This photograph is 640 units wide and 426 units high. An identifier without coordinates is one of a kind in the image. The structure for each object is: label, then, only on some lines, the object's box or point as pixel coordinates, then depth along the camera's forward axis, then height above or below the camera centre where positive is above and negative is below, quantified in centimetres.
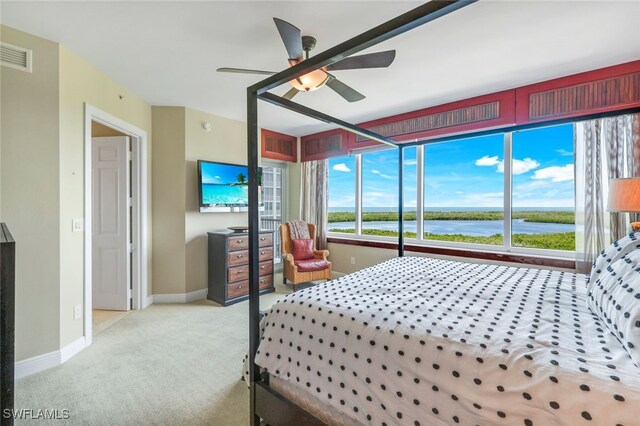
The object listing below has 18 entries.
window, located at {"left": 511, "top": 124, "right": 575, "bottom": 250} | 315 +28
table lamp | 201 +12
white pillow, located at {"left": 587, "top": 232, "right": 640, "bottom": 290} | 152 -23
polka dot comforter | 86 -52
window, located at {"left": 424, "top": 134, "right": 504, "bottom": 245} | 363 +31
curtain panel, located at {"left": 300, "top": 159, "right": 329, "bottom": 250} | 499 +30
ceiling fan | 182 +108
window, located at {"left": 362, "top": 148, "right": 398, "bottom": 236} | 463 +35
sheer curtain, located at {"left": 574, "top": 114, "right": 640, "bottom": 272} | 260 +39
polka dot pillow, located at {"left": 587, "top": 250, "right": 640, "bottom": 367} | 97 -37
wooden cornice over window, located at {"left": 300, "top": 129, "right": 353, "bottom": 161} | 481 +123
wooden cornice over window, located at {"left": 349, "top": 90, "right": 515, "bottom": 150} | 327 +123
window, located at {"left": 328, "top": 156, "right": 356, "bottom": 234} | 507 +35
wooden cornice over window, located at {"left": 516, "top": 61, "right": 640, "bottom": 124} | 260 +118
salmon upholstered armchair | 415 -73
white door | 346 -12
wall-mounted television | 391 +39
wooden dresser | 374 -72
